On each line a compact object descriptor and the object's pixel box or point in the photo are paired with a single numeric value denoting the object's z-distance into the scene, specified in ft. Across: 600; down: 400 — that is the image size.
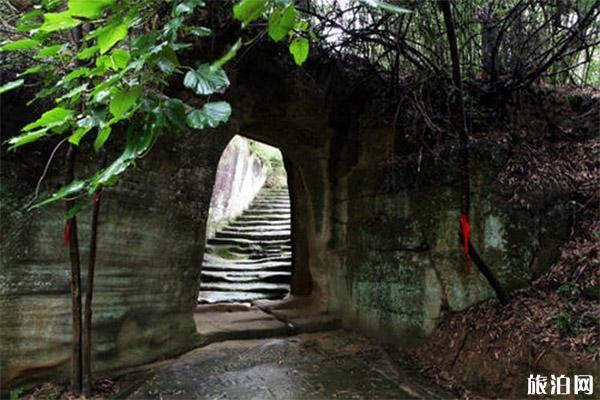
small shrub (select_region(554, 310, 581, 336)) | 8.16
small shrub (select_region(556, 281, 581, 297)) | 9.11
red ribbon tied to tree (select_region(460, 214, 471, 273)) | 9.30
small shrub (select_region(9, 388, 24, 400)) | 8.24
